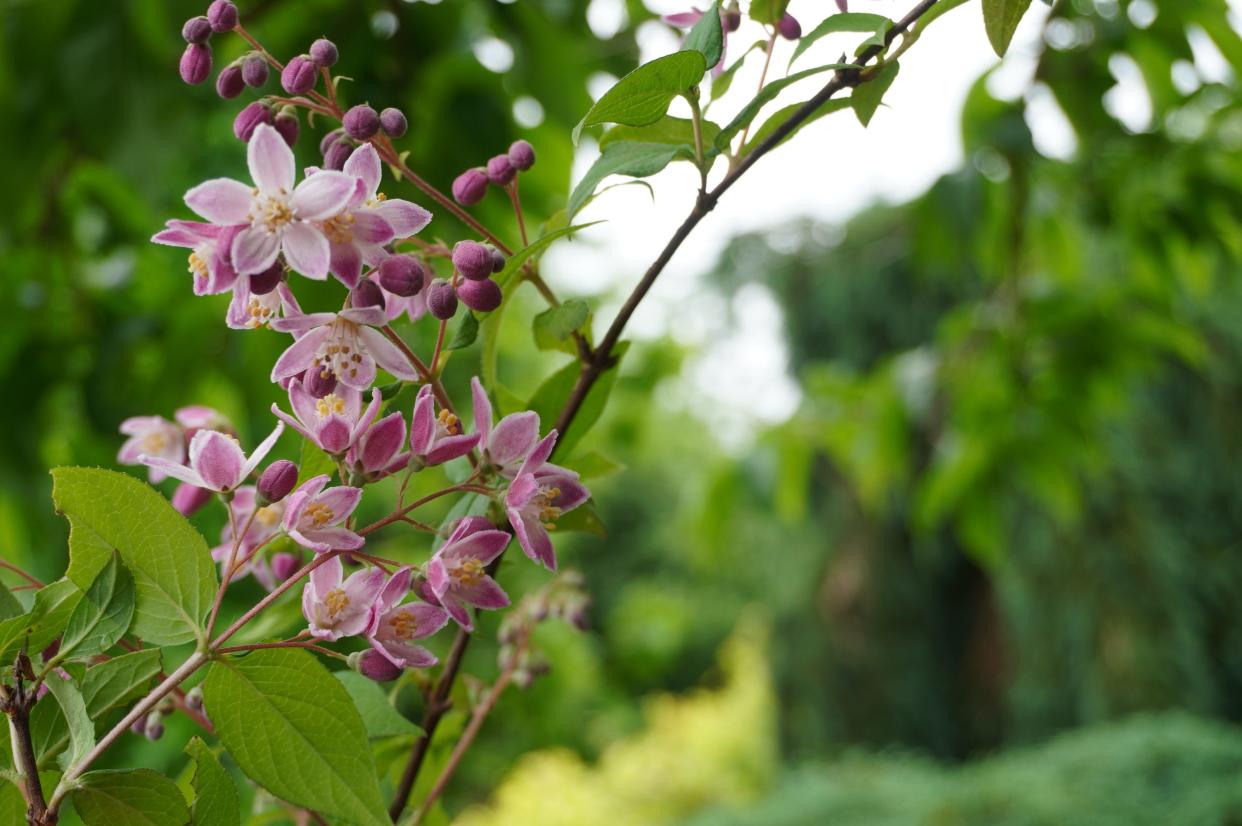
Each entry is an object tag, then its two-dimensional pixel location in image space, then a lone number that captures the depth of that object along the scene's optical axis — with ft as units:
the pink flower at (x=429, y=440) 0.88
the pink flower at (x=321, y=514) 0.82
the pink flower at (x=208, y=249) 0.84
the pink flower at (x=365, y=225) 0.86
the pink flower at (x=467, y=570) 0.86
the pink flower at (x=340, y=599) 0.86
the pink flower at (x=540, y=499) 0.88
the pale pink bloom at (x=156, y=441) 1.25
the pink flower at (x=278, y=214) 0.81
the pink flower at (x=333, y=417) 0.85
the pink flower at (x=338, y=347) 0.85
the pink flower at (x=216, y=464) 0.91
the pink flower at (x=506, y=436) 0.91
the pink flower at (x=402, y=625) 0.86
